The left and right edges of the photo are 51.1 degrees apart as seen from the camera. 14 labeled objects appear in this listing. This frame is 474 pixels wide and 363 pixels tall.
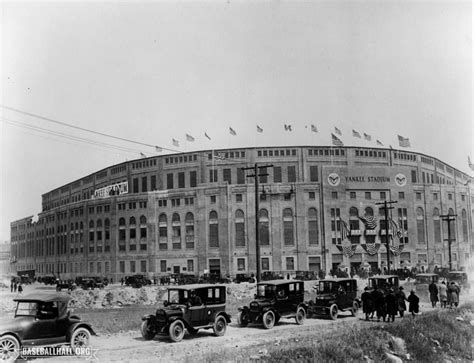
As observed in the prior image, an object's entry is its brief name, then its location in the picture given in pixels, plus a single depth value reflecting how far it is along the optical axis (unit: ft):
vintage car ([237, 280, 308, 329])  69.21
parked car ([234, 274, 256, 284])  186.91
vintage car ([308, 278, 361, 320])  79.46
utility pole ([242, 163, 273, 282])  97.45
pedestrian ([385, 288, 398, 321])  71.77
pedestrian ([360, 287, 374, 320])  75.19
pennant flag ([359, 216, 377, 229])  220.64
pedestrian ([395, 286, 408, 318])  76.46
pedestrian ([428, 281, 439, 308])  93.27
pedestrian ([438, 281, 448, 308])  91.91
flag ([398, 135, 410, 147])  225.35
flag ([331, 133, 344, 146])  230.68
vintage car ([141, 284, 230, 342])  57.93
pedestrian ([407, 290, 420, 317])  77.32
